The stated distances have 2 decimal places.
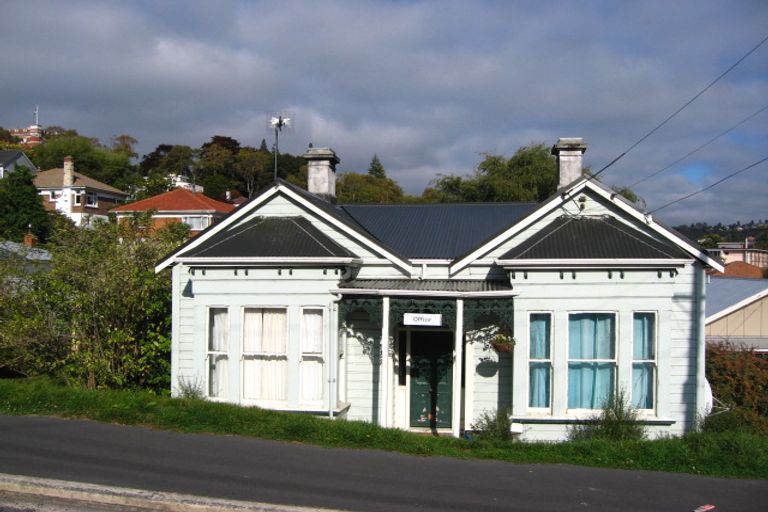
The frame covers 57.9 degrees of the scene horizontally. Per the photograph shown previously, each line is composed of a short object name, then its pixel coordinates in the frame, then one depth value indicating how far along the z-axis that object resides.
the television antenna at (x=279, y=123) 18.83
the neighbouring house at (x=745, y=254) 71.00
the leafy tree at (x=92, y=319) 14.50
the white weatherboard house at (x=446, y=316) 12.38
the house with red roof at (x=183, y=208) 53.50
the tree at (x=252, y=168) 87.94
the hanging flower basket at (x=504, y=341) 12.45
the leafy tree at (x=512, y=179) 50.66
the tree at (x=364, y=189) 70.86
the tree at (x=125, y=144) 111.44
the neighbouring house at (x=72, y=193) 73.88
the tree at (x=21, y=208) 52.53
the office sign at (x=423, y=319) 12.54
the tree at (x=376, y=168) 105.35
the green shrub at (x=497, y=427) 12.05
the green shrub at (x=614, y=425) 11.80
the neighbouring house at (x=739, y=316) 18.58
